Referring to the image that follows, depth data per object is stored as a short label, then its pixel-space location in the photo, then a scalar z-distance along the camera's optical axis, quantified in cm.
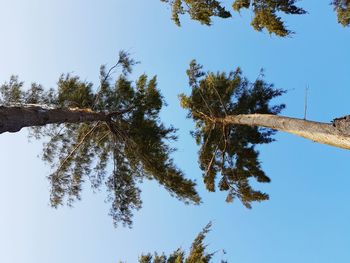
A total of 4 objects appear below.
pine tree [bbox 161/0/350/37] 1347
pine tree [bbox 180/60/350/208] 1479
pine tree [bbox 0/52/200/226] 1349
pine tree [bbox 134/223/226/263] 1220
